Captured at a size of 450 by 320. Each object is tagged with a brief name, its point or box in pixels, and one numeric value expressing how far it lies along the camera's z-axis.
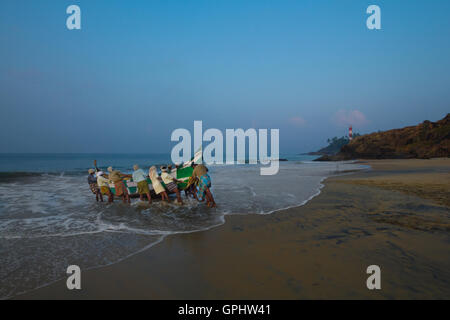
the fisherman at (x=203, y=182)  9.49
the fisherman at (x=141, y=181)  10.48
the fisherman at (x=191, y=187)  10.88
